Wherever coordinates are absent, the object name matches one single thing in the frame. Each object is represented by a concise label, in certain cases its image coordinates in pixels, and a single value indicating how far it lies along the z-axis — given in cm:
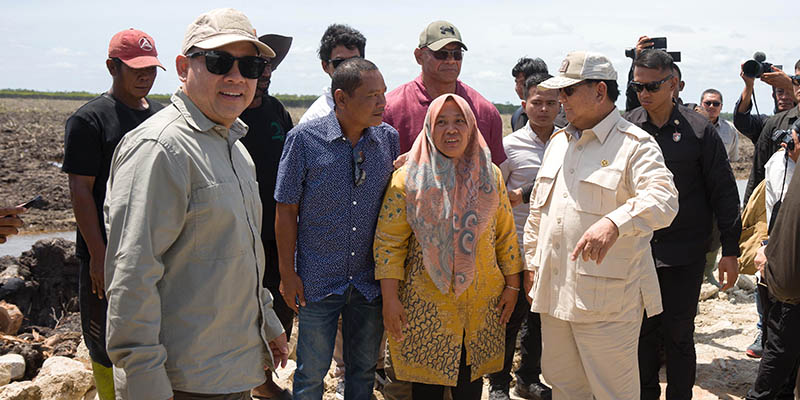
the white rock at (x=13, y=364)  461
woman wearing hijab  341
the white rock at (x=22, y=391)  410
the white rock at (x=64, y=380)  420
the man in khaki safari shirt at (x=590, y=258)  342
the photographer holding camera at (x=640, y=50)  466
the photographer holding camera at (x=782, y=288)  363
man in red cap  342
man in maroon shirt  421
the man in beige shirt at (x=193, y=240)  208
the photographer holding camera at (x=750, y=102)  498
